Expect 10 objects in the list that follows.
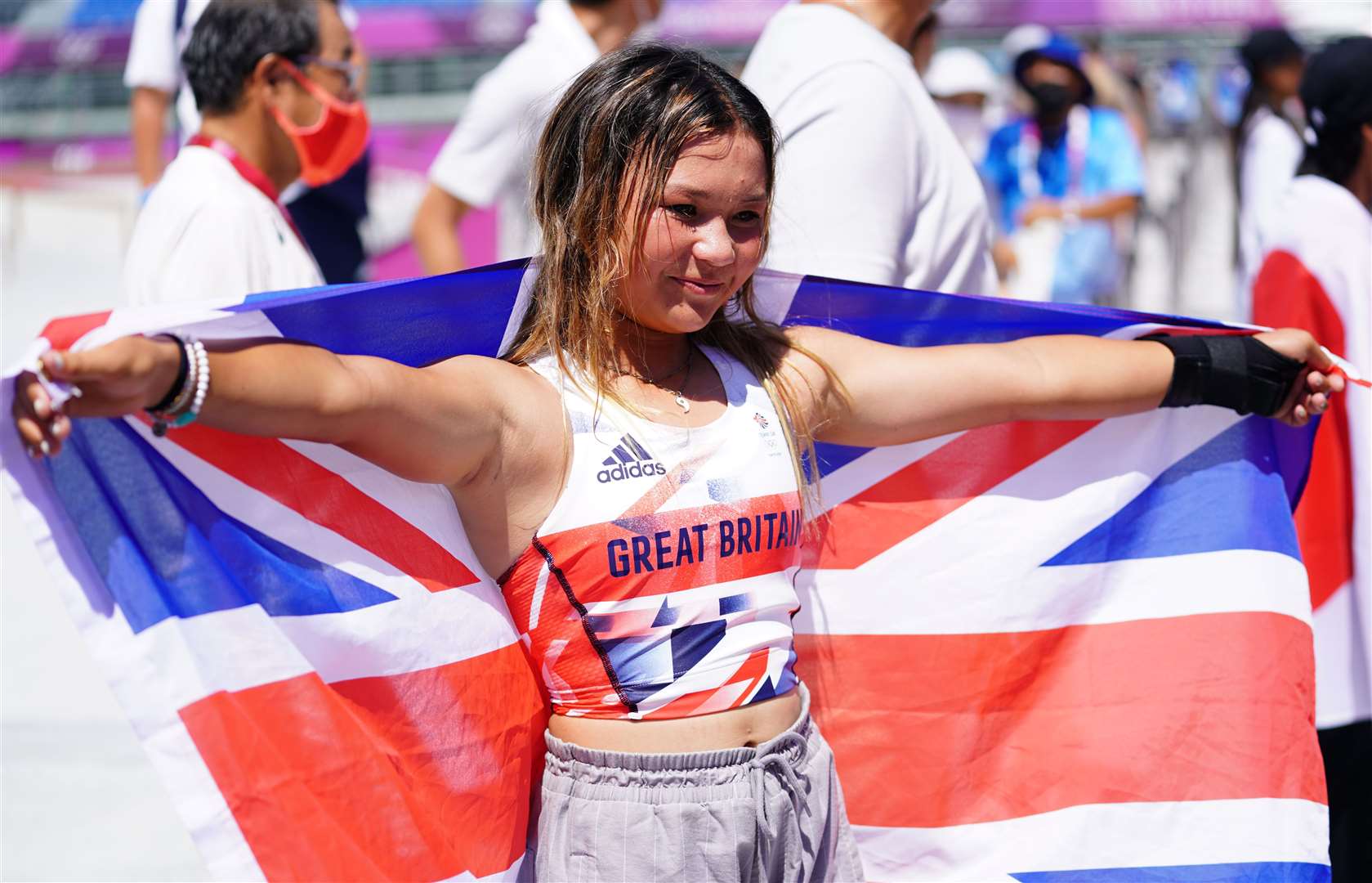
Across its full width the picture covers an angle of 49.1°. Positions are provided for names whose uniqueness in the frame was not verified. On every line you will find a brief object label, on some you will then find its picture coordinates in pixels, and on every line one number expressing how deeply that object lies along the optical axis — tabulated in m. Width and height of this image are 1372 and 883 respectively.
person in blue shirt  7.63
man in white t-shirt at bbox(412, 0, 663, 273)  4.71
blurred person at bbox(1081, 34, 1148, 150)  9.28
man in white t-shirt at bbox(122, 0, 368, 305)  3.07
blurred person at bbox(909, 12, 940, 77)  4.09
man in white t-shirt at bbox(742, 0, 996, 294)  2.88
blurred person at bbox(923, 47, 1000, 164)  9.10
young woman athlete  2.20
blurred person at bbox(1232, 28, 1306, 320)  5.76
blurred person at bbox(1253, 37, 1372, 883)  3.27
